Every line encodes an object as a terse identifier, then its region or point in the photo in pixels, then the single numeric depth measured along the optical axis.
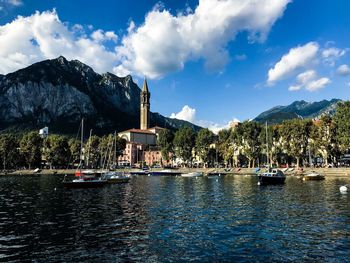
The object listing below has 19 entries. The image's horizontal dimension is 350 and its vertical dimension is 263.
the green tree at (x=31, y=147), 175.75
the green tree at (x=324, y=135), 124.00
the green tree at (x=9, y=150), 175.49
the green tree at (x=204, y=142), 171.12
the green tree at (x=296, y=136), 133.00
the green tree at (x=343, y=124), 112.75
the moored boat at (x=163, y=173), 148.25
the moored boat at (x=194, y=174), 128.41
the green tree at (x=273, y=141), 147.00
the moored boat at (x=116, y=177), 93.54
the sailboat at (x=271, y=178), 78.94
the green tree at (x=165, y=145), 189.62
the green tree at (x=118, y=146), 194.32
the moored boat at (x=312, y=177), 94.01
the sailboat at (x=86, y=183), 74.25
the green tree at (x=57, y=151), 176.12
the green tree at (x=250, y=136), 150.25
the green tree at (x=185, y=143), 179.50
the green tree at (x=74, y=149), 184.06
